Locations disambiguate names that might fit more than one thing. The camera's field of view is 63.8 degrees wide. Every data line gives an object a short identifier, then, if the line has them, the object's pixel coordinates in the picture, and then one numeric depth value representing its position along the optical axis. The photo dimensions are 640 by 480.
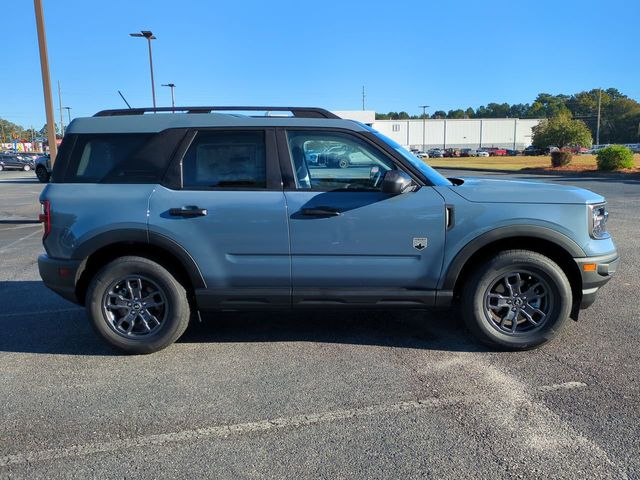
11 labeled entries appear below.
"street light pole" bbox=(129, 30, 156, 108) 23.12
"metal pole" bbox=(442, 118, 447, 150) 106.62
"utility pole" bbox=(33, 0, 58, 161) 11.60
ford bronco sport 3.93
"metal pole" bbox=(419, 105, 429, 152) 103.03
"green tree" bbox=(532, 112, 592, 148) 51.56
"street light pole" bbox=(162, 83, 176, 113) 35.84
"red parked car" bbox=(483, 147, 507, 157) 89.88
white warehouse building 104.88
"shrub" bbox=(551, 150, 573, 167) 35.16
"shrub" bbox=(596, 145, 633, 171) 28.61
